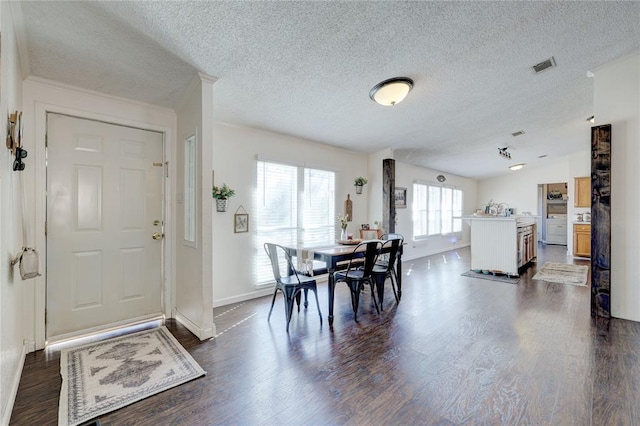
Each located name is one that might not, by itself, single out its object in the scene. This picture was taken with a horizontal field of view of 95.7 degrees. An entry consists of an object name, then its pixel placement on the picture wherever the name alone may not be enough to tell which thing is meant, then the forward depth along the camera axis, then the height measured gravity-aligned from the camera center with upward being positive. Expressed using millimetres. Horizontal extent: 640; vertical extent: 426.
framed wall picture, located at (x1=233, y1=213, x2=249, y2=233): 3795 -145
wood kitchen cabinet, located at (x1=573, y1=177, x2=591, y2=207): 7074 +530
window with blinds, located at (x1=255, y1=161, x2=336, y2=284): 4066 +61
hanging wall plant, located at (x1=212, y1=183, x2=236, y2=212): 3570 +198
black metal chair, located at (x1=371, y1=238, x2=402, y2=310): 3592 -727
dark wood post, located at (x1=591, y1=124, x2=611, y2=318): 3176 -93
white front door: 2658 -146
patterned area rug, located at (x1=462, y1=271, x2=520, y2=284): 4863 -1130
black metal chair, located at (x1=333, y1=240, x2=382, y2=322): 3189 -730
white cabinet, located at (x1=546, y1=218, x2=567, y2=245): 9406 -590
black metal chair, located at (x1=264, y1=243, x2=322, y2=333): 2961 -740
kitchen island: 5086 -552
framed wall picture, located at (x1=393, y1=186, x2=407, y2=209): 6816 +356
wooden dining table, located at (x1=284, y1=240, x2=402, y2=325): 3070 -477
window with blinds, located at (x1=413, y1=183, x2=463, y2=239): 7488 +79
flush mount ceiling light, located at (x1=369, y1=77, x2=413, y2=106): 3006 +1292
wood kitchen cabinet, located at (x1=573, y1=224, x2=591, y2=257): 6906 -644
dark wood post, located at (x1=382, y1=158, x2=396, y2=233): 5363 +302
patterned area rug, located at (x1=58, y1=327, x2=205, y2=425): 1805 -1208
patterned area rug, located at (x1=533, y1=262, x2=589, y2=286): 4825 -1110
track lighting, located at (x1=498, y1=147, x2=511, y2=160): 6402 +1364
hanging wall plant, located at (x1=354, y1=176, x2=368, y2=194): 5457 +545
